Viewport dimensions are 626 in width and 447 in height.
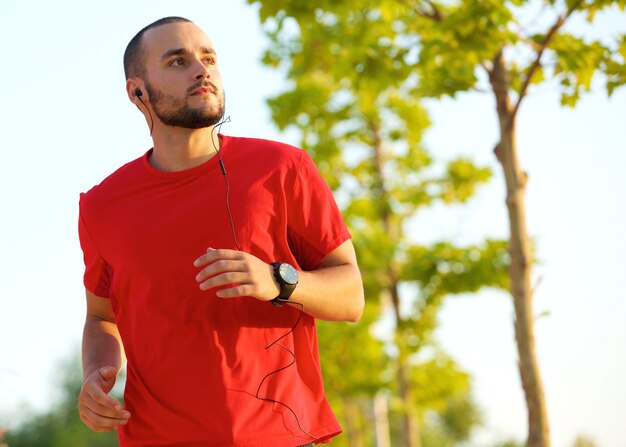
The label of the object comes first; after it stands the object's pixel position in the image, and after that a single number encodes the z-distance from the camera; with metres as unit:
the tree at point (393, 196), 13.63
